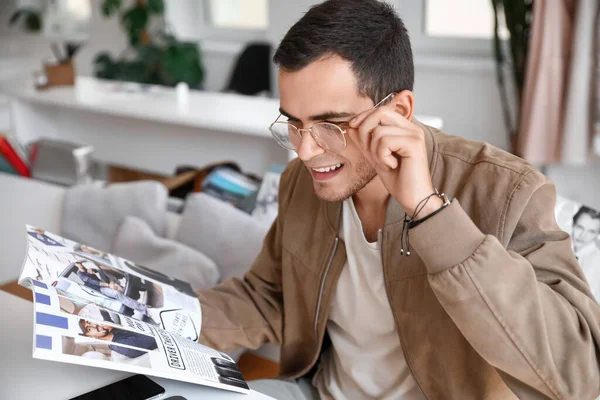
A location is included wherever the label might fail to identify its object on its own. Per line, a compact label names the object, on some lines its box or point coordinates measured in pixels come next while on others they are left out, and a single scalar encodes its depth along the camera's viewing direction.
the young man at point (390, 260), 0.96
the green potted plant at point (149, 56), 4.86
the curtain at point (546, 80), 3.17
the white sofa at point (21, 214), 2.55
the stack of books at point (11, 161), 3.01
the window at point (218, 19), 5.05
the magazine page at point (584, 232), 1.50
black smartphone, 1.06
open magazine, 0.96
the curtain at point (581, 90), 3.07
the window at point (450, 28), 3.87
